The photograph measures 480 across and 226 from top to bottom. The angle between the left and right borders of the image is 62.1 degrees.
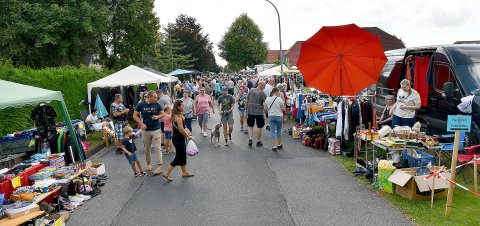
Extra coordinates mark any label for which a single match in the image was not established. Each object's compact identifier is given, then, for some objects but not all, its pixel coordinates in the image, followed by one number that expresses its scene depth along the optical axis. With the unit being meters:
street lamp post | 23.65
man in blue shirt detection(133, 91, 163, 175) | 8.99
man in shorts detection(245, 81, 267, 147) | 11.84
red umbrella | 9.89
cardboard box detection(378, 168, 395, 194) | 7.23
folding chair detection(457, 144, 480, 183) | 7.51
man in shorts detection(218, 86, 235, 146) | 12.48
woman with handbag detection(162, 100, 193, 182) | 8.39
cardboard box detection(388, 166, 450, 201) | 6.70
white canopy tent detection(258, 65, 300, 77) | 28.03
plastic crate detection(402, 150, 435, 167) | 7.60
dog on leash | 12.35
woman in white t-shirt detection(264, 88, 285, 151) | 11.23
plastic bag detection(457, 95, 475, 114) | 8.16
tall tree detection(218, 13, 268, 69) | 71.50
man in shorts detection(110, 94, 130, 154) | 10.87
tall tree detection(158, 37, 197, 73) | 54.01
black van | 8.71
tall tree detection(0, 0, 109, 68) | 24.67
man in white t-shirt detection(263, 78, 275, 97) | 16.08
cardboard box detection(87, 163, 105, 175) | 8.73
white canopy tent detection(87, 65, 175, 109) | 15.03
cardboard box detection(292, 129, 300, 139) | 13.38
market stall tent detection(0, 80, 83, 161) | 6.83
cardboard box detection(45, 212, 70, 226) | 5.97
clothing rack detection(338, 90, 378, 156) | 10.56
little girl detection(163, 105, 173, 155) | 11.08
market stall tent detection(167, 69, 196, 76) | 33.38
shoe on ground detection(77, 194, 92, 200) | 7.61
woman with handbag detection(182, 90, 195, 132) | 12.66
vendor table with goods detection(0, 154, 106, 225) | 5.94
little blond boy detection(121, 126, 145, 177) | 8.83
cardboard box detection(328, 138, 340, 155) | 10.69
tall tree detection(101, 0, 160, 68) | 31.94
